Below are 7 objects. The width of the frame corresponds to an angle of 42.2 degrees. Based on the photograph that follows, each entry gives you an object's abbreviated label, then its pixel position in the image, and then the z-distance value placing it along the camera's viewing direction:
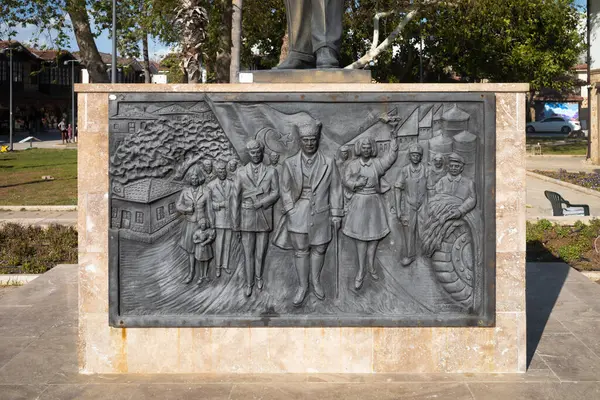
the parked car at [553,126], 58.09
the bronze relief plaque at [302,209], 5.59
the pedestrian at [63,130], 47.08
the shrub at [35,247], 10.65
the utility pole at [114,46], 19.59
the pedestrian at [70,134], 48.88
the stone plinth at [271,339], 5.69
